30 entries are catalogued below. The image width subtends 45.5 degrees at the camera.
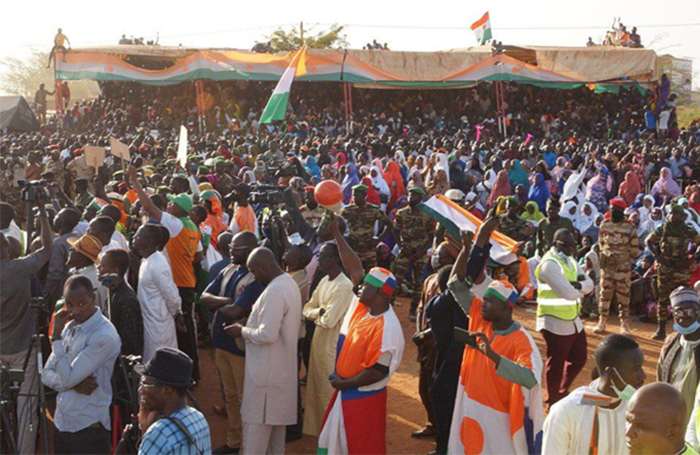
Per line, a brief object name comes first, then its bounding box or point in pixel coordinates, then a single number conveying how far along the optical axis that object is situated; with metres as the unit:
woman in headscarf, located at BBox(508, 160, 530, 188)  15.44
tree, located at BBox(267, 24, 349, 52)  45.78
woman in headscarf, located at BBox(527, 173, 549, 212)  14.23
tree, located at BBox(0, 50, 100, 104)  75.75
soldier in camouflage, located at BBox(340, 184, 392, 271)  9.76
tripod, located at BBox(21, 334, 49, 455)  5.00
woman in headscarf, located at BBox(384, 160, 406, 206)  14.71
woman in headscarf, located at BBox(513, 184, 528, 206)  13.66
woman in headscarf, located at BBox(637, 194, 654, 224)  12.18
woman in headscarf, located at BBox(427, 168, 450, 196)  13.30
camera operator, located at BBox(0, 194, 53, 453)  5.72
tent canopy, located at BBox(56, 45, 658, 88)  24.38
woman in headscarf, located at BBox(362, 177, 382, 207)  12.61
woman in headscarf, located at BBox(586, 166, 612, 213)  14.46
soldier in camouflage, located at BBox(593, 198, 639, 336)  9.65
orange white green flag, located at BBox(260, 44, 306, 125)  11.98
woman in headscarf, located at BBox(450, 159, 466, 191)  15.44
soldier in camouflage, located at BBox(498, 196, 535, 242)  10.74
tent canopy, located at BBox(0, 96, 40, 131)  25.52
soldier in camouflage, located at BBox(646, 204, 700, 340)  9.53
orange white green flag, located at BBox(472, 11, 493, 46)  33.28
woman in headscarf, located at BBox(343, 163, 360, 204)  13.38
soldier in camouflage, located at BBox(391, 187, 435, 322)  10.09
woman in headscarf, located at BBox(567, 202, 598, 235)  12.44
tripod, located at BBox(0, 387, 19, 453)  4.98
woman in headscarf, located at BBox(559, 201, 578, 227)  12.83
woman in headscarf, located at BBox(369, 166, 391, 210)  14.00
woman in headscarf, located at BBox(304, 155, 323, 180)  15.34
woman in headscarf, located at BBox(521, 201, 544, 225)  12.91
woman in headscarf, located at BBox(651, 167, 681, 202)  14.79
